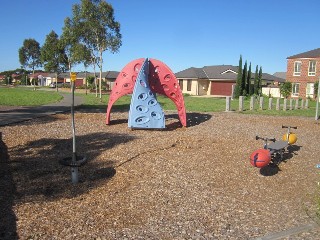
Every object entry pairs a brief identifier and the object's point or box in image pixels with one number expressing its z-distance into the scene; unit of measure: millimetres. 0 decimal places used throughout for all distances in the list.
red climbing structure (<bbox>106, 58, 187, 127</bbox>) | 13375
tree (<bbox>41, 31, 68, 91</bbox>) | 44812
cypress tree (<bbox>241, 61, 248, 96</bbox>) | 39438
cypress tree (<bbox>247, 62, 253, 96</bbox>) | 40044
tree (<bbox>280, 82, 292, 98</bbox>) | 37125
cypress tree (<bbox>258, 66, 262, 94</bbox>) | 39912
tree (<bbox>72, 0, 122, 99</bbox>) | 28297
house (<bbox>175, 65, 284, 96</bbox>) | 47344
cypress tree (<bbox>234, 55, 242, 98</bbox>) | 38694
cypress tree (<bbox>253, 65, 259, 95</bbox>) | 39509
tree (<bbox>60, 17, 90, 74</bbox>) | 29547
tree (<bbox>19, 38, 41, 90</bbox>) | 75188
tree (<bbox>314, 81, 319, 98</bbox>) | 35075
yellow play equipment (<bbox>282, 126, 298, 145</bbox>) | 9500
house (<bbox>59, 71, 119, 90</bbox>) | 71356
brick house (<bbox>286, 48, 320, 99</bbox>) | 38356
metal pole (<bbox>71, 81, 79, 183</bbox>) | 6217
